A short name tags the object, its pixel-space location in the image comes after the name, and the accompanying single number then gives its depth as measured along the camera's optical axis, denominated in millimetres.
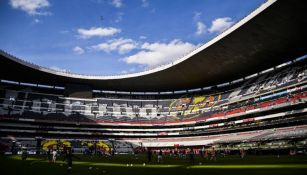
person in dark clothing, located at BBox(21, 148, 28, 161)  21463
